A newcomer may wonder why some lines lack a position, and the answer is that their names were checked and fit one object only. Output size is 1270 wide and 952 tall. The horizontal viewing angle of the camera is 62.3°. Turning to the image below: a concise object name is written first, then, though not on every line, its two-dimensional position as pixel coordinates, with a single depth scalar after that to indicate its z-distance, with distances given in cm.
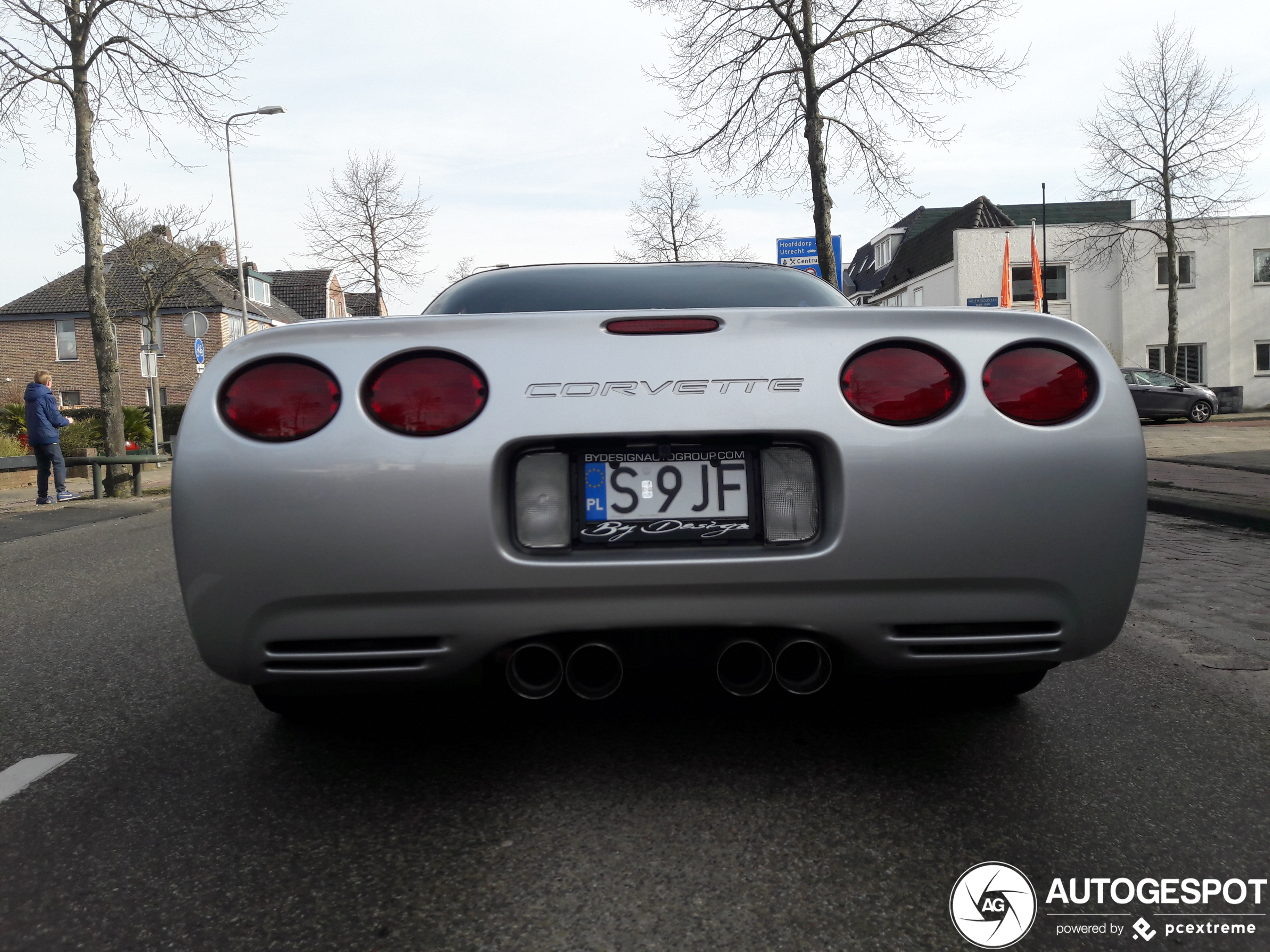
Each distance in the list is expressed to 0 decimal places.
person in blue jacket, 1297
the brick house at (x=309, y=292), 5681
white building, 3734
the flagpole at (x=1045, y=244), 3406
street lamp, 2861
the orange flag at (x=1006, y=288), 1889
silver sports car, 210
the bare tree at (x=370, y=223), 3391
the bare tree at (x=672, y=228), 3180
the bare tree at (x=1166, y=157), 2842
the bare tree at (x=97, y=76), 1364
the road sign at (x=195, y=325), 1880
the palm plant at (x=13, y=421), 2272
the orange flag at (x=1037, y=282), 1721
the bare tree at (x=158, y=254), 3231
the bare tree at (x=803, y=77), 1645
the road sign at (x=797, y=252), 2272
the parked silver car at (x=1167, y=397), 2425
